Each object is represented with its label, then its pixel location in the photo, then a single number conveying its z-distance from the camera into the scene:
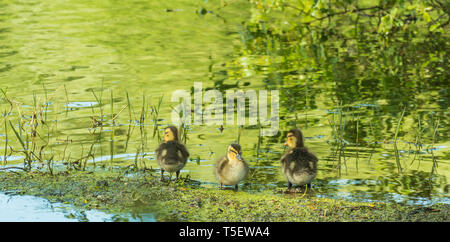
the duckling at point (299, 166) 13.95
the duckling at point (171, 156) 14.35
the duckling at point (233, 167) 13.91
